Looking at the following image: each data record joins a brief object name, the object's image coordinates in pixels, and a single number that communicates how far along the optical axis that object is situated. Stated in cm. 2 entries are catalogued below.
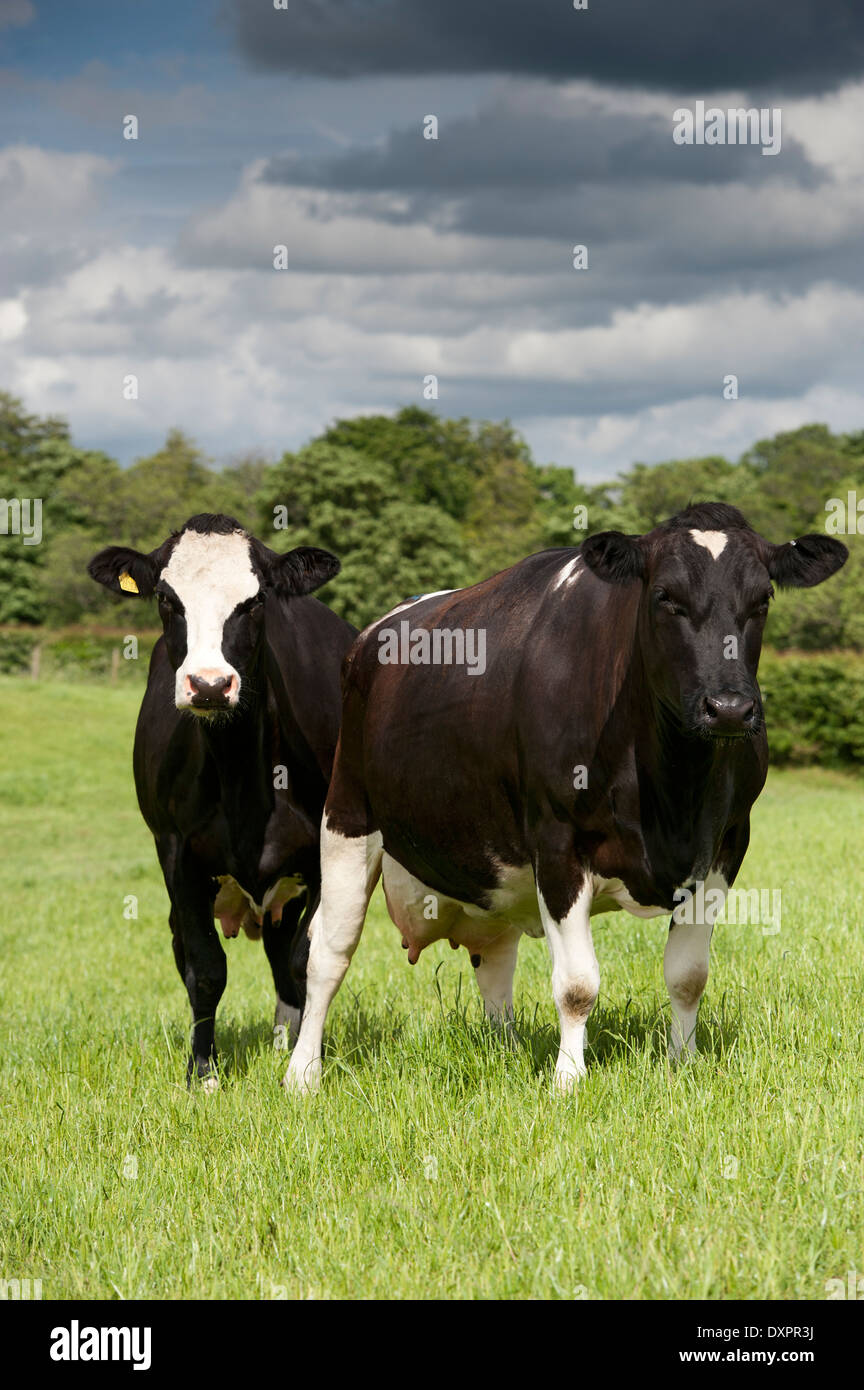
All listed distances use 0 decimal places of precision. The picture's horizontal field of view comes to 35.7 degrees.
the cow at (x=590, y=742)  486
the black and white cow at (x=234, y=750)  657
